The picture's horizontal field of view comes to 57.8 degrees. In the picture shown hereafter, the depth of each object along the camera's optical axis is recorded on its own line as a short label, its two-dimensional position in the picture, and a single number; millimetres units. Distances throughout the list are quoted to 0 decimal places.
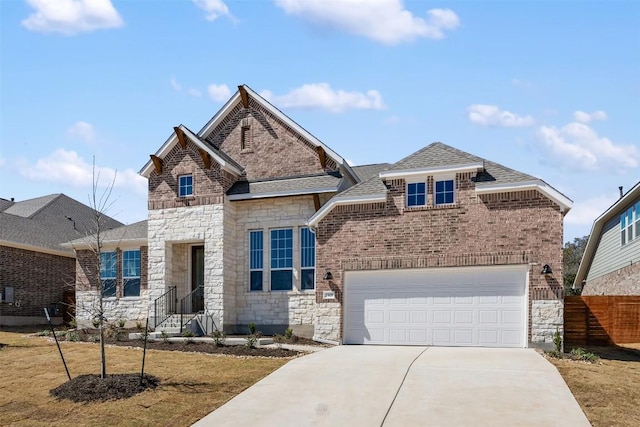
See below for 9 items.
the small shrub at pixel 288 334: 18062
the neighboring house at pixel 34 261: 25094
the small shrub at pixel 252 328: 19391
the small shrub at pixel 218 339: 16562
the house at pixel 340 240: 16234
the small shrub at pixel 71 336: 18953
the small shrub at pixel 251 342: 16058
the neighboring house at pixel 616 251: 23828
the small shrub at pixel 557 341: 15219
